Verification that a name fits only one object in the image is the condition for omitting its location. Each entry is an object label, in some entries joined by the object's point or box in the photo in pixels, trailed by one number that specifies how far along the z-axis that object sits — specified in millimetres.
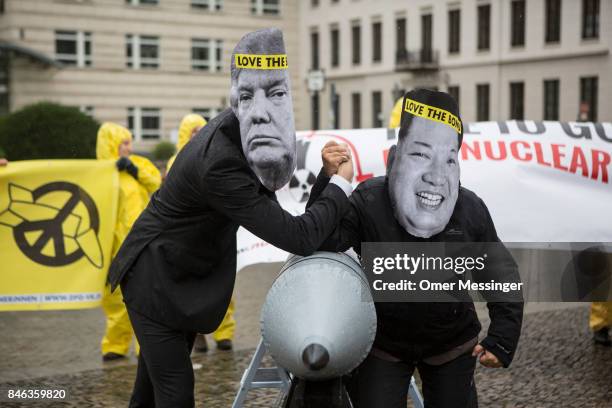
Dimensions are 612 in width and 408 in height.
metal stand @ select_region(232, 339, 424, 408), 3352
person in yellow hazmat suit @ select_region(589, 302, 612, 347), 7660
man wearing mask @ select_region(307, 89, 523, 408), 3664
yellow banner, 7297
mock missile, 3154
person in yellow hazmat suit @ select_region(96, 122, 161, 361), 7508
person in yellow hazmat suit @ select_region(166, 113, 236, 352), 7820
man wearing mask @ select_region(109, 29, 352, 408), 3568
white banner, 6988
